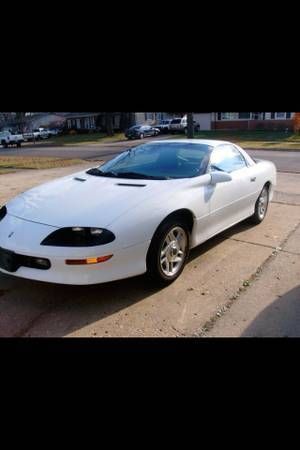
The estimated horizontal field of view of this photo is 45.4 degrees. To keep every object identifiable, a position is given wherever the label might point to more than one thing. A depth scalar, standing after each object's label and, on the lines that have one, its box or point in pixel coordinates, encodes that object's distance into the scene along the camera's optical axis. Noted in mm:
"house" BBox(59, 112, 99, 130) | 50250
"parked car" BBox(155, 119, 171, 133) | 33906
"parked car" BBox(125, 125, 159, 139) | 32188
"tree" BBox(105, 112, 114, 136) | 38419
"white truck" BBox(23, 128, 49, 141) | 44512
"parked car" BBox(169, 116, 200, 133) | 31938
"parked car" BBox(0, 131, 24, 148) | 35812
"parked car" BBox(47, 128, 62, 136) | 47919
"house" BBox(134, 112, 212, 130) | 35562
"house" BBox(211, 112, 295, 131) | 32981
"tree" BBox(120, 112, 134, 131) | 42175
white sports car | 2875
